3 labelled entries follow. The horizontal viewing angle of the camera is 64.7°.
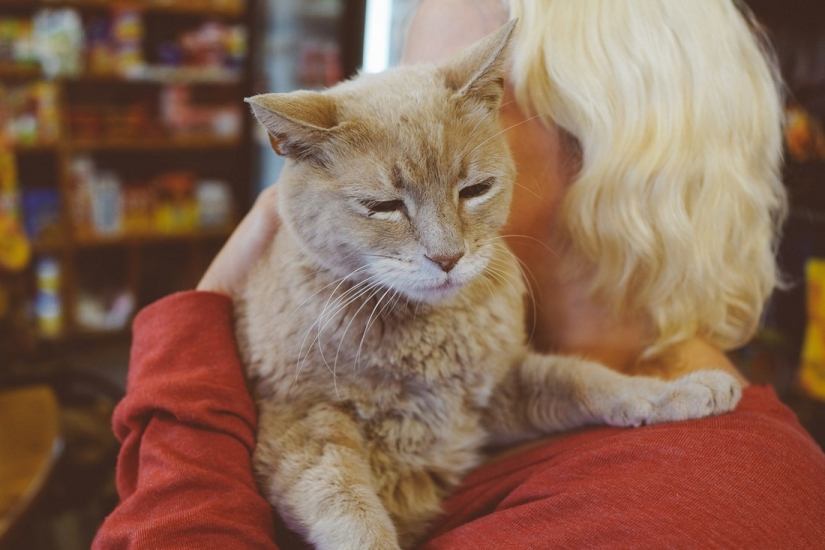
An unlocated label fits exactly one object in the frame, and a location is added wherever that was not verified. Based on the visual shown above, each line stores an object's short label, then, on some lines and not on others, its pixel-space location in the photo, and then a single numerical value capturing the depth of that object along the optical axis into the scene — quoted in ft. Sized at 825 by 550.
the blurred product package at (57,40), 9.89
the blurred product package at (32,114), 9.81
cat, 2.81
